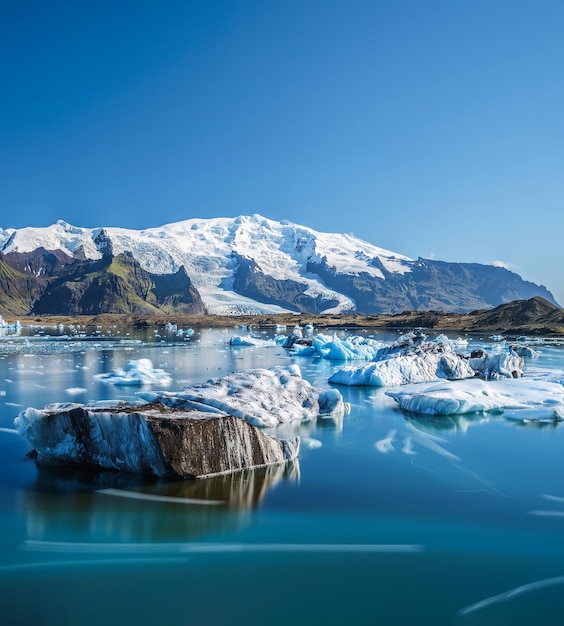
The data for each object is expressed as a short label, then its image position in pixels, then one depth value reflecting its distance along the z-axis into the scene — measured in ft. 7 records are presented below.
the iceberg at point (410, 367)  79.30
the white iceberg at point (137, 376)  78.07
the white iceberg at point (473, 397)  56.49
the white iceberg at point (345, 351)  127.13
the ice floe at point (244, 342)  176.86
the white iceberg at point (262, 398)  44.52
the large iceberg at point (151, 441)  32.71
